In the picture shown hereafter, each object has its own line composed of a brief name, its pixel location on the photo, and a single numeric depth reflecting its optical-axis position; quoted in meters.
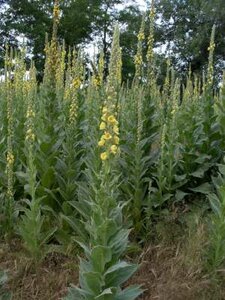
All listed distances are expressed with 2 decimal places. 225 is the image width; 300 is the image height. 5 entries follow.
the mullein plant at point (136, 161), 4.89
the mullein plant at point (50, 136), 4.94
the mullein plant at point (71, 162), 4.73
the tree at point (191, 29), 32.34
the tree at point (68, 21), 33.47
